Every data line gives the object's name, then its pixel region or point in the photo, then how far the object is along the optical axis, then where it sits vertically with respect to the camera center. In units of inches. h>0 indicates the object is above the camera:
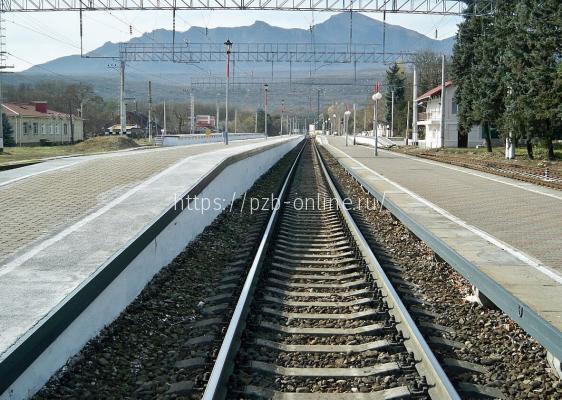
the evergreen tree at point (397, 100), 3892.7 +194.6
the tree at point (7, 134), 2479.1 -25.3
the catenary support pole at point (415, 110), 2333.3 +80.5
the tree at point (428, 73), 3934.5 +349.7
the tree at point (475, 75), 1658.5 +157.5
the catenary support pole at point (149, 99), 2915.8 +131.5
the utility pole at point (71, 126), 3053.6 +9.4
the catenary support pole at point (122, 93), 1849.2 +99.3
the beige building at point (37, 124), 2783.0 +18.3
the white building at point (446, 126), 2773.1 +27.9
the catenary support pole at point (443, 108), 1948.8 +70.9
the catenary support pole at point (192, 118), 2875.0 +49.0
